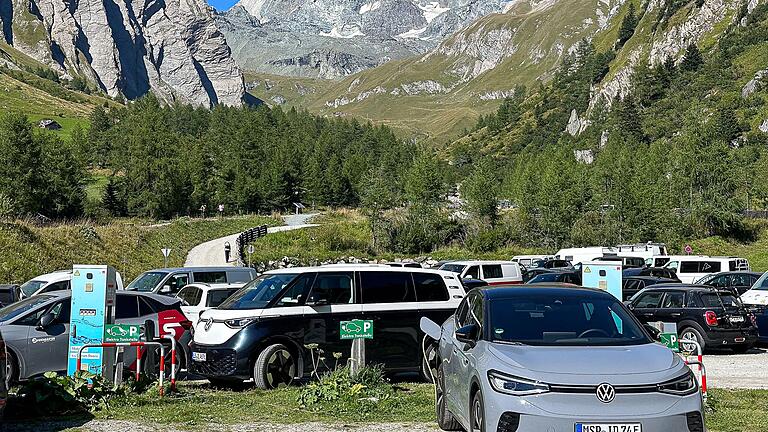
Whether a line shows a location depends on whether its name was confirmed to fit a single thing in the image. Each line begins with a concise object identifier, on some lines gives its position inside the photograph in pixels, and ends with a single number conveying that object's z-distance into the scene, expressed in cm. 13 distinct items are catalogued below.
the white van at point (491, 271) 3142
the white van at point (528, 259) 4960
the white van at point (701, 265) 4078
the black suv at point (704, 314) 1864
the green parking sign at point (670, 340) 950
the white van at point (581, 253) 5076
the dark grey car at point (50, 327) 1323
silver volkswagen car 656
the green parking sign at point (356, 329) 1190
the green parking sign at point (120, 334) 1148
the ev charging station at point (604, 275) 1628
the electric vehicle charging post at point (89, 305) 1218
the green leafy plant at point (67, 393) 1050
